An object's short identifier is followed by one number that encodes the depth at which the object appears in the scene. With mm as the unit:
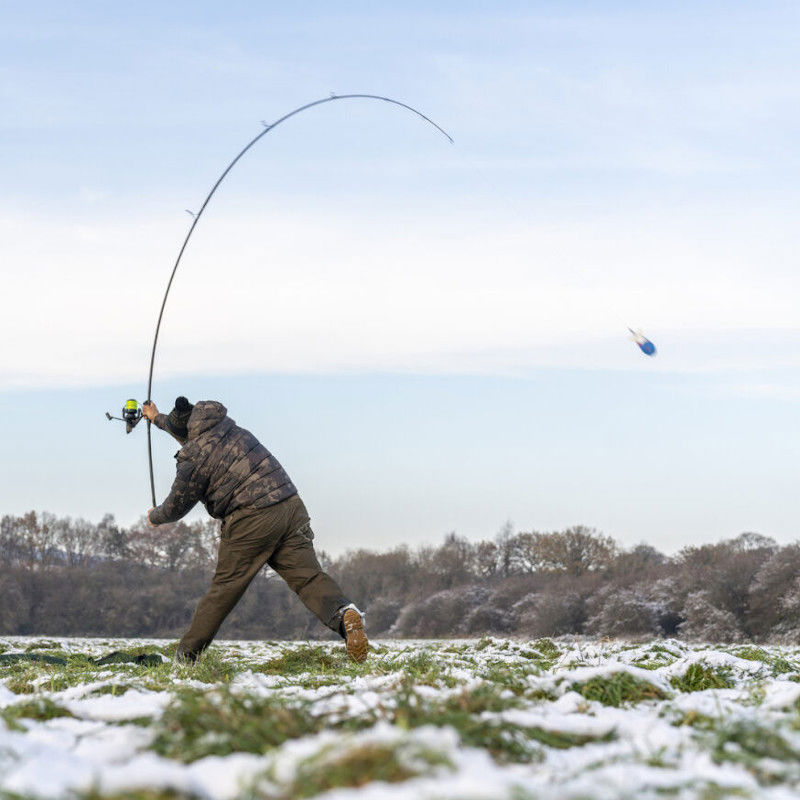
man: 8406
